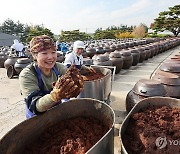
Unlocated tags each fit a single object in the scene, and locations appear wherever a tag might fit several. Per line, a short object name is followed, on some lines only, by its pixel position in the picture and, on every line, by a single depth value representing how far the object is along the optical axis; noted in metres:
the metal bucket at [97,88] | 2.53
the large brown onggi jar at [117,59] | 5.56
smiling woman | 1.14
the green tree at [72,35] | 24.52
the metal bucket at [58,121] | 0.99
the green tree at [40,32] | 21.79
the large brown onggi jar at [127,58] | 6.20
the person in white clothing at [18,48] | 6.93
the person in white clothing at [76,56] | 2.69
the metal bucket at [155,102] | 1.51
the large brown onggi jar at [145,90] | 2.49
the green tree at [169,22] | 24.74
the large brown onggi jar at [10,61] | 5.96
